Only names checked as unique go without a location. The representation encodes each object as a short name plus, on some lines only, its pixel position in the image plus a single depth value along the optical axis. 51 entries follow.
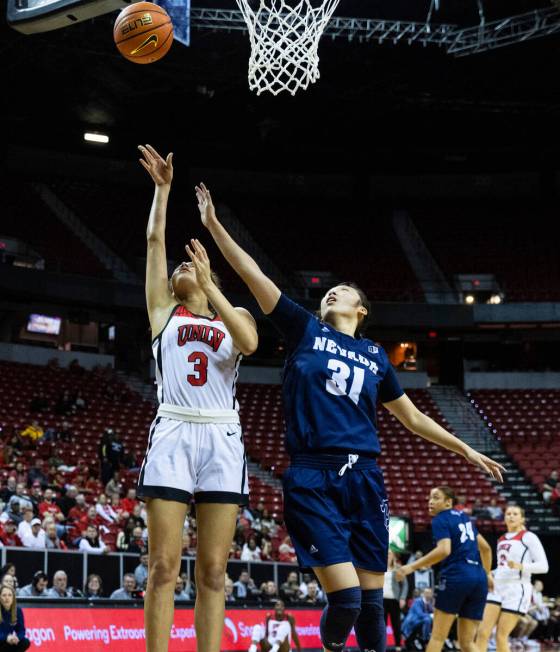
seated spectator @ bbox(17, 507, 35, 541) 14.70
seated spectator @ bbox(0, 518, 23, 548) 14.35
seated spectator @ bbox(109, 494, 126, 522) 17.88
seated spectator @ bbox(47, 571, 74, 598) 12.77
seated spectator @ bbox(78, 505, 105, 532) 16.72
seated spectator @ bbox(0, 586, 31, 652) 10.16
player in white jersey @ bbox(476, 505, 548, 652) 10.85
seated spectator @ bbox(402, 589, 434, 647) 17.81
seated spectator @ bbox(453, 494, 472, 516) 24.51
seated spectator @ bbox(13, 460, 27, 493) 18.11
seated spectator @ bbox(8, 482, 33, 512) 15.75
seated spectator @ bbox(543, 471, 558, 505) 25.52
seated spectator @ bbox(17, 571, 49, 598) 12.46
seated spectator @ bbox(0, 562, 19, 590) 10.45
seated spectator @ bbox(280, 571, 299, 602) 16.94
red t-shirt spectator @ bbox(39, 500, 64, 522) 16.05
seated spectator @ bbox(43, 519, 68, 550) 14.81
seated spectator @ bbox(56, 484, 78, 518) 17.30
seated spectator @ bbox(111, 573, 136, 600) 13.46
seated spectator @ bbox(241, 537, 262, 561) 17.95
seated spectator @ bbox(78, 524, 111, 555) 15.37
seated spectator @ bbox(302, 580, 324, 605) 17.21
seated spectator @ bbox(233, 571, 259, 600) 16.08
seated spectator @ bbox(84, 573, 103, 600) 13.65
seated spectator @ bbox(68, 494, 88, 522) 17.03
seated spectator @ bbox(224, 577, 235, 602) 15.39
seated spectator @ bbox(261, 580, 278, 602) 16.05
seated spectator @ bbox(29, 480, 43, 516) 16.28
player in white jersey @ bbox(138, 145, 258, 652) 4.95
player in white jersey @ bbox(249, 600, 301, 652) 13.12
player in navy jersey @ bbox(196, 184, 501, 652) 4.80
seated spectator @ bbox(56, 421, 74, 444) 23.89
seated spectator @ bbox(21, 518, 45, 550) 14.55
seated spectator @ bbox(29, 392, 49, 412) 25.59
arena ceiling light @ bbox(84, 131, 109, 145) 32.50
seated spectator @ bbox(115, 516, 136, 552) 16.11
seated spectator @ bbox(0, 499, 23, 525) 14.85
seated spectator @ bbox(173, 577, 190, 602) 14.28
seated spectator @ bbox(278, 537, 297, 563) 19.89
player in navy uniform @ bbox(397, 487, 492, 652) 9.91
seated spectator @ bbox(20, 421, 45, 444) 22.69
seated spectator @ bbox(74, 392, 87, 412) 26.62
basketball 8.80
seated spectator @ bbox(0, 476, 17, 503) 16.09
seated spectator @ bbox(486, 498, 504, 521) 24.41
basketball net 13.05
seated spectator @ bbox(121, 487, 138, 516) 18.66
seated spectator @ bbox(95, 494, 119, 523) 17.53
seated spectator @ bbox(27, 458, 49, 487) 18.70
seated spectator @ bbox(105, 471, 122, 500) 18.98
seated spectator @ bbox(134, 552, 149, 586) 14.19
